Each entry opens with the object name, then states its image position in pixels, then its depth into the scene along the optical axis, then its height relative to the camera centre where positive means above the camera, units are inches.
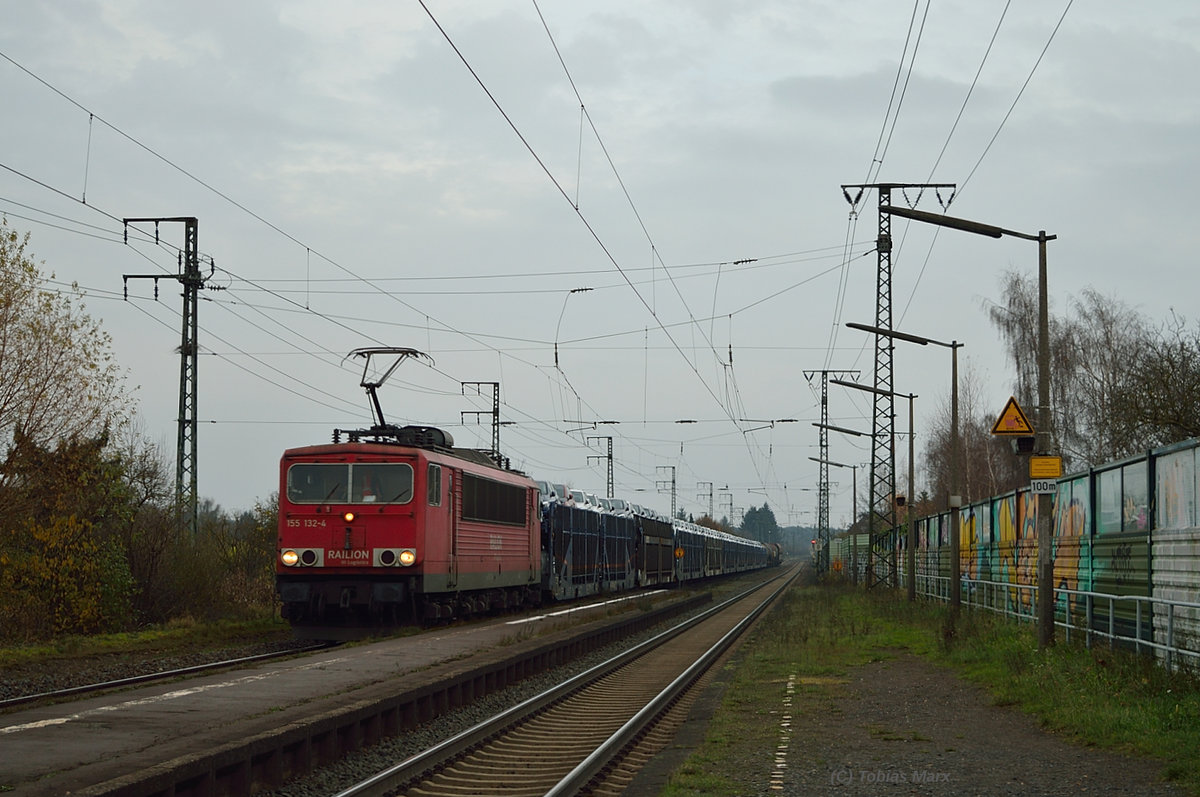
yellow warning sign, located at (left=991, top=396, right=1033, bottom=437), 699.4 +43.6
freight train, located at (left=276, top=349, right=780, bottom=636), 861.8 -23.9
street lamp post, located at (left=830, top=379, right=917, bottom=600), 1294.3 +23.6
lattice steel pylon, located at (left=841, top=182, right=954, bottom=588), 1301.7 +78.1
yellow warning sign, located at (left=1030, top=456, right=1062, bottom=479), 679.7 +18.7
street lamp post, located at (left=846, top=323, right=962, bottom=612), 1016.2 +30.9
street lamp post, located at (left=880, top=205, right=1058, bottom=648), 672.4 +31.0
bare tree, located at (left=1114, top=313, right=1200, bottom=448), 1111.6 +93.4
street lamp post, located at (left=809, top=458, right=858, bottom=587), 2202.3 -93.2
